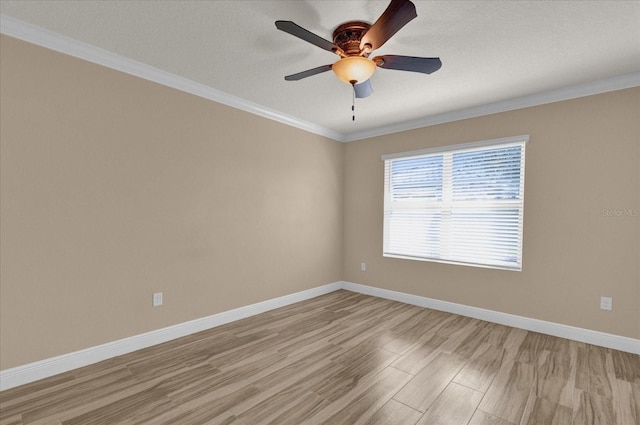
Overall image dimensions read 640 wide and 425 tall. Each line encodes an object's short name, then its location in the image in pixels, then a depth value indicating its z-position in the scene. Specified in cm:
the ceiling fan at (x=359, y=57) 186
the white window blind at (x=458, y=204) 340
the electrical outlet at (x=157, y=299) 279
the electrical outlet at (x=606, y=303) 282
